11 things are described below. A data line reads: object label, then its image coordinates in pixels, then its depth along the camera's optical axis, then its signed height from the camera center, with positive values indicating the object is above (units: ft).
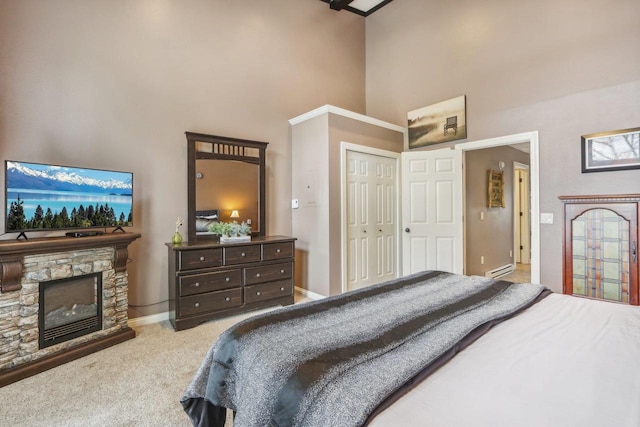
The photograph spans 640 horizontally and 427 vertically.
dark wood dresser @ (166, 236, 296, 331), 9.84 -2.25
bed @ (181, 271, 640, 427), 2.55 -1.61
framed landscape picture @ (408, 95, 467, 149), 13.52 +4.16
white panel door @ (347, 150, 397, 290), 13.56 -0.30
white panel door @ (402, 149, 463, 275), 13.32 +0.07
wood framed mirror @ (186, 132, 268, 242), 11.41 +1.24
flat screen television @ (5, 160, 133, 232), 7.59 +0.47
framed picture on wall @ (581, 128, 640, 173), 9.40 +1.94
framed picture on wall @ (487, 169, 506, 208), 16.61 +1.23
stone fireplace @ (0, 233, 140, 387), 7.00 -2.22
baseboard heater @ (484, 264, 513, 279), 16.68 -3.35
